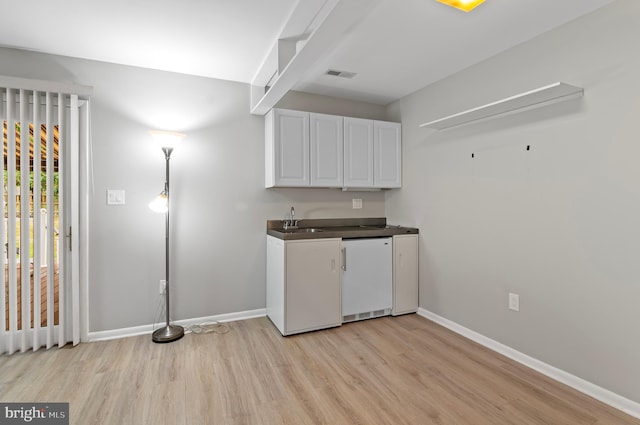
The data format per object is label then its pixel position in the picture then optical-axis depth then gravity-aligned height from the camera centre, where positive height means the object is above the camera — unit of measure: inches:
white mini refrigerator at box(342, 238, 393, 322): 124.6 -28.2
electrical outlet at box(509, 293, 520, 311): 96.8 -28.9
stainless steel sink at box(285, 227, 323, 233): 129.2 -8.9
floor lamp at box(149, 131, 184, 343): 104.8 +0.6
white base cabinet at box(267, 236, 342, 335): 112.7 -28.3
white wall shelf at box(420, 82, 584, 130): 79.4 +30.1
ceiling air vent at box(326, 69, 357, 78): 117.2 +51.5
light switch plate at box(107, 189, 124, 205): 110.7 +4.2
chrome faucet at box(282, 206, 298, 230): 136.2 -4.9
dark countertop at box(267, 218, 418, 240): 117.0 -8.6
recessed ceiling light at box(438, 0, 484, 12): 72.2 +47.9
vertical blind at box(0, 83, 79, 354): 97.3 -1.7
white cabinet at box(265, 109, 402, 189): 124.0 +24.6
